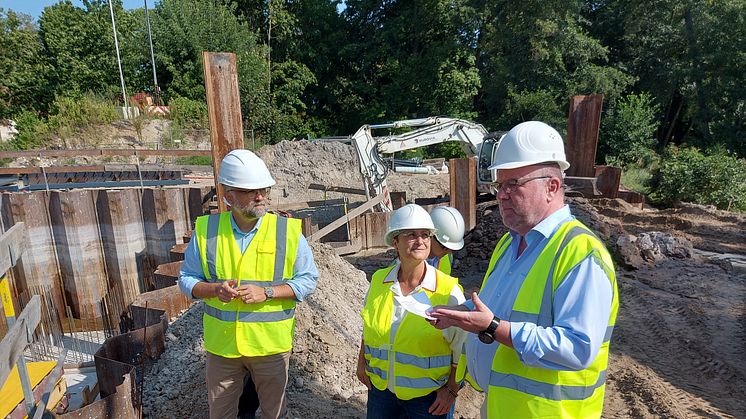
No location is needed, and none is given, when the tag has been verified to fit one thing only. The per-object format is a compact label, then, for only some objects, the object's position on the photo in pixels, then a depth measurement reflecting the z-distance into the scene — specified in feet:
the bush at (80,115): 65.31
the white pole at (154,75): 75.99
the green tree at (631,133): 67.72
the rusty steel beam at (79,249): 24.06
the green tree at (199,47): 82.43
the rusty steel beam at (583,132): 37.40
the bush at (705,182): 44.34
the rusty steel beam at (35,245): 23.77
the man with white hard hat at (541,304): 4.96
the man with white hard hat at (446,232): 9.52
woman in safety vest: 7.55
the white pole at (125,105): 69.26
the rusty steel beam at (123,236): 24.26
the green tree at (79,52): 82.07
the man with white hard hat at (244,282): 8.61
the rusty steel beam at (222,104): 12.60
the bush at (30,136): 62.39
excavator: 32.96
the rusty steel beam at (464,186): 25.95
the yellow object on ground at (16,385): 10.12
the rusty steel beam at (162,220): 24.76
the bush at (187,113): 72.59
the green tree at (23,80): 80.84
